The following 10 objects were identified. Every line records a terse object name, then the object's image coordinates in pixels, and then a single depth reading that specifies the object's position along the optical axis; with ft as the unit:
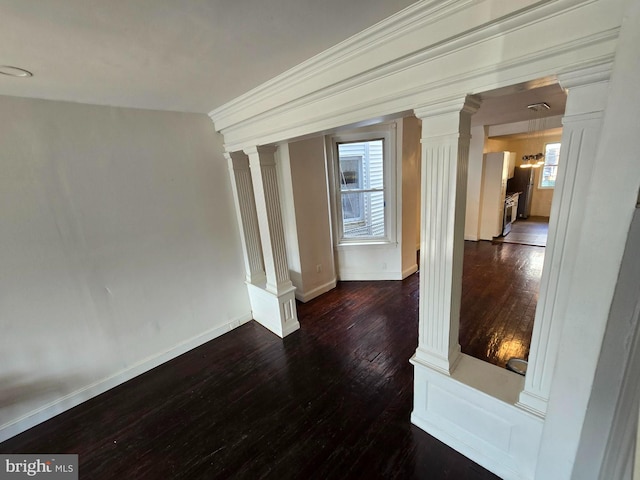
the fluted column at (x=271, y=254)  8.34
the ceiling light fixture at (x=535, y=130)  10.49
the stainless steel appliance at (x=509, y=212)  20.04
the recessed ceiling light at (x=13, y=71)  4.53
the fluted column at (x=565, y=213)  3.03
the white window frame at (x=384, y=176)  11.87
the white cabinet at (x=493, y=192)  18.06
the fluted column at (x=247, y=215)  9.15
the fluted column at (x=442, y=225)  4.15
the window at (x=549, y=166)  25.04
